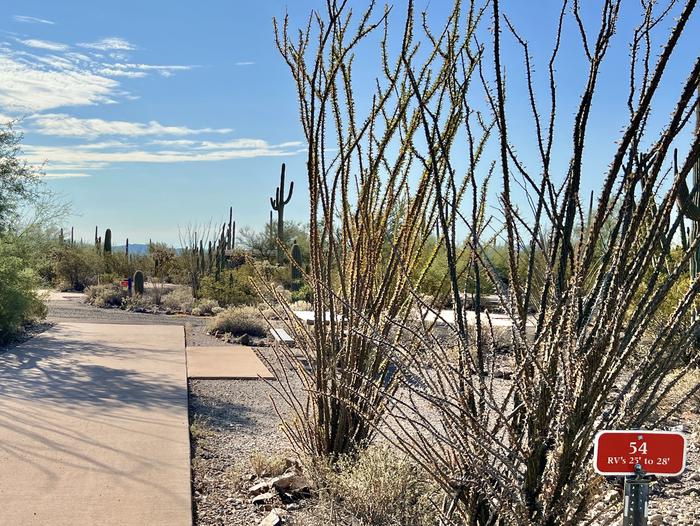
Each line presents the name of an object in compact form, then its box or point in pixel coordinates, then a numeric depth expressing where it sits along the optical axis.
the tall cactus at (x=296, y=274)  25.66
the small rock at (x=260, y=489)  5.57
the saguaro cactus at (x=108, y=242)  34.01
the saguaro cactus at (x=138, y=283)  24.45
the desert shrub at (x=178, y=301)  21.77
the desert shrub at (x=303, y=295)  21.14
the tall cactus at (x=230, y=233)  38.75
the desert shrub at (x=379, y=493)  4.79
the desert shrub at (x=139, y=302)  21.72
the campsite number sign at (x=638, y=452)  2.56
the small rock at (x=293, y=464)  5.99
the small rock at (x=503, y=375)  10.78
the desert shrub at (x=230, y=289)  21.67
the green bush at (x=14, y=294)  13.02
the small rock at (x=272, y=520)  4.82
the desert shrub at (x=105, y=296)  22.85
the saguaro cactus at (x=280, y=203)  32.95
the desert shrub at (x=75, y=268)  30.39
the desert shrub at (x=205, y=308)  20.67
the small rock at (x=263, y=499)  5.37
